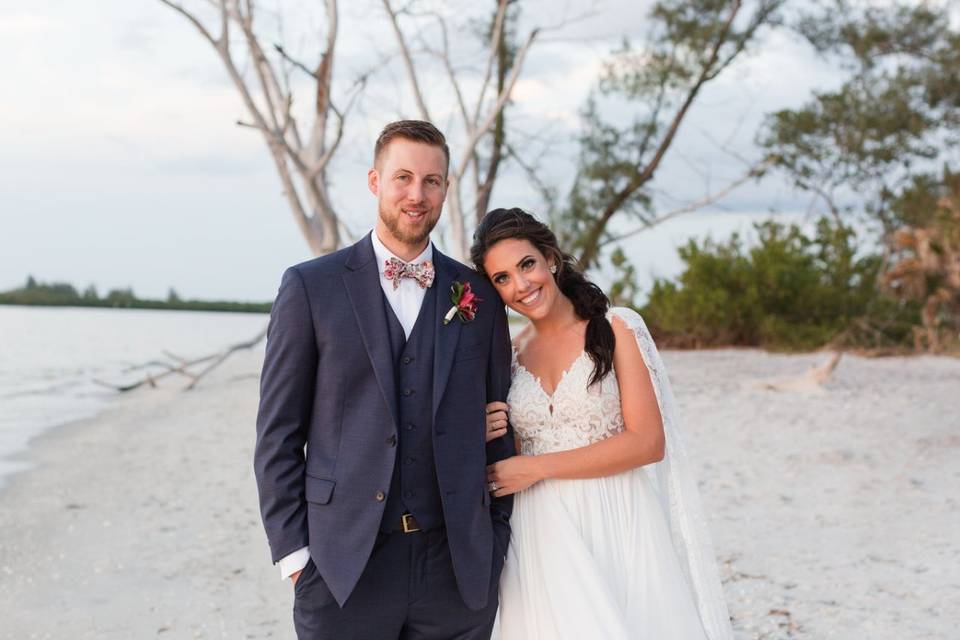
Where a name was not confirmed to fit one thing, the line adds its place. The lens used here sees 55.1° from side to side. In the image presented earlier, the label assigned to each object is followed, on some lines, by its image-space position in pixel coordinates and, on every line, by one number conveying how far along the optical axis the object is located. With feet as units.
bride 8.88
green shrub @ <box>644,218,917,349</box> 55.77
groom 7.63
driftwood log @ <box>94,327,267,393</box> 50.01
